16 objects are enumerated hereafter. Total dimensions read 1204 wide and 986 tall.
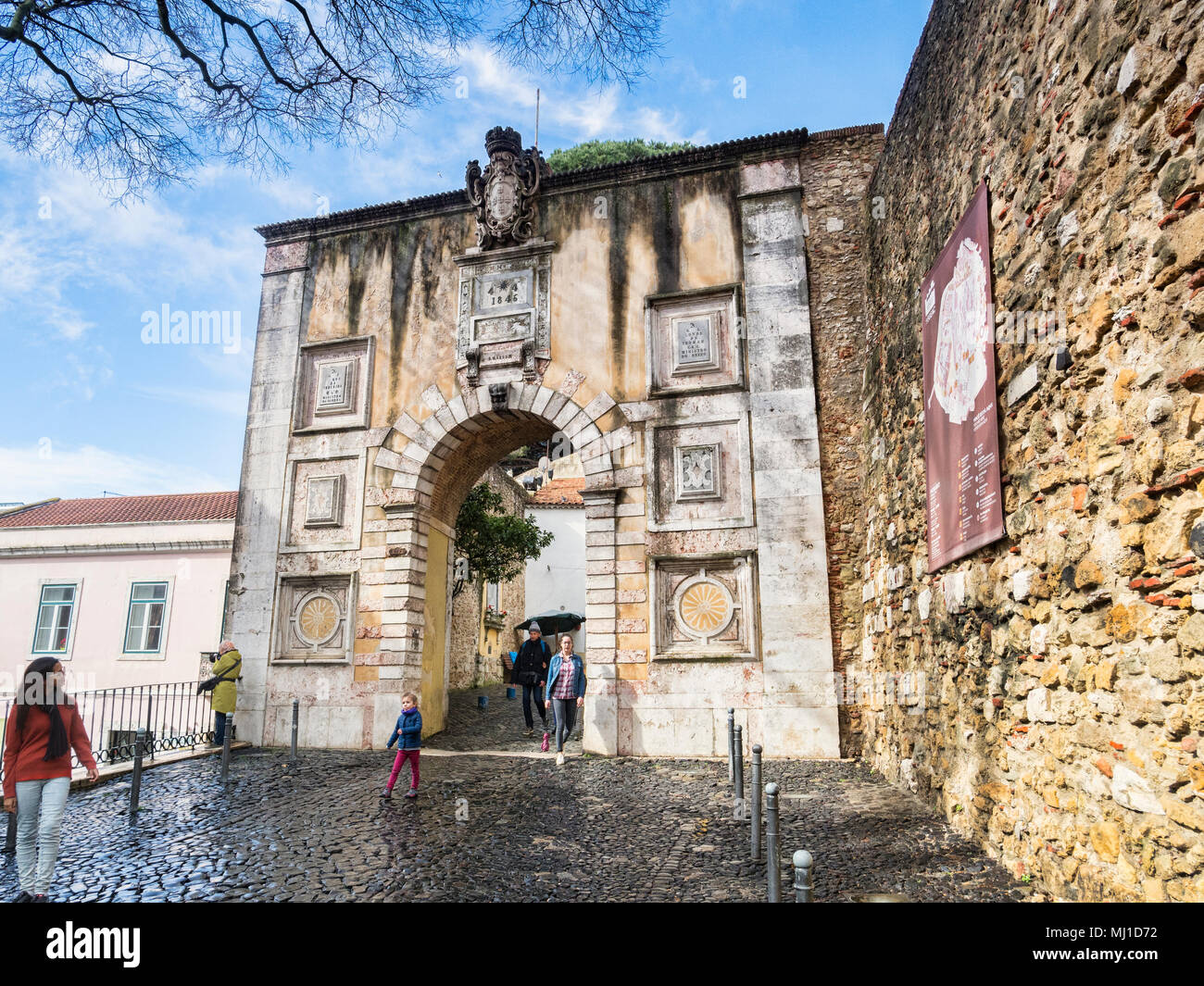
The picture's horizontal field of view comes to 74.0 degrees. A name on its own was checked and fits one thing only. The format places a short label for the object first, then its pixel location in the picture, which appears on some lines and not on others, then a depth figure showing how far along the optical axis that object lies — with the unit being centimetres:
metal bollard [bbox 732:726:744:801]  691
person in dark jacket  1266
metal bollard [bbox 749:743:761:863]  538
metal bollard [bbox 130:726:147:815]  728
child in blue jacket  787
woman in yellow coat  1080
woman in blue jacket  999
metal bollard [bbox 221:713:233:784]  883
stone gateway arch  1020
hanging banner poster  546
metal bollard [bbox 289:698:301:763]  966
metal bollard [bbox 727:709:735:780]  731
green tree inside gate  1628
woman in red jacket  495
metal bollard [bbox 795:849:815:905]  346
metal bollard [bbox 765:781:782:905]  403
